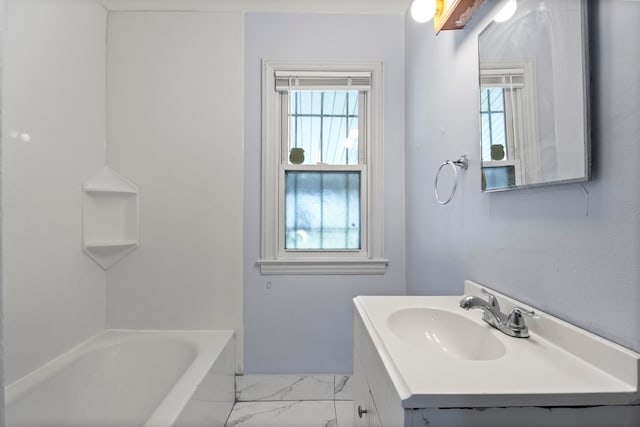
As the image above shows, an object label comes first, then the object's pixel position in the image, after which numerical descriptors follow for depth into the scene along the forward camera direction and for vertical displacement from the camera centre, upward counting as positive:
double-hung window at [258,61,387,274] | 1.89 +0.32
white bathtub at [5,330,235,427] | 1.25 -0.75
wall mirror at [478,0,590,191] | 0.72 +0.34
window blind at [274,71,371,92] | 1.90 +0.85
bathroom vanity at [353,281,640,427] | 0.59 -0.32
